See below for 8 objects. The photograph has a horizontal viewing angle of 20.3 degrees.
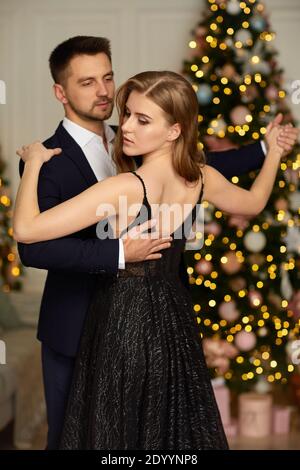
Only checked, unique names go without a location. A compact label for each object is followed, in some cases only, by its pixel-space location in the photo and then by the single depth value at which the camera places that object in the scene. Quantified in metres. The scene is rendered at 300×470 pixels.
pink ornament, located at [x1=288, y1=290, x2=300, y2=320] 5.12
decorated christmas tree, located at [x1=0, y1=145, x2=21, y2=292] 5.93
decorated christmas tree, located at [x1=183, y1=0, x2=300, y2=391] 4.93
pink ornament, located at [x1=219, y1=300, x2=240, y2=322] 4.98
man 2.91
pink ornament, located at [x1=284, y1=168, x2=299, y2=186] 5.02
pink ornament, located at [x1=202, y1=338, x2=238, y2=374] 4.96
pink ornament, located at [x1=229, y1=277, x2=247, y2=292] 5.01
